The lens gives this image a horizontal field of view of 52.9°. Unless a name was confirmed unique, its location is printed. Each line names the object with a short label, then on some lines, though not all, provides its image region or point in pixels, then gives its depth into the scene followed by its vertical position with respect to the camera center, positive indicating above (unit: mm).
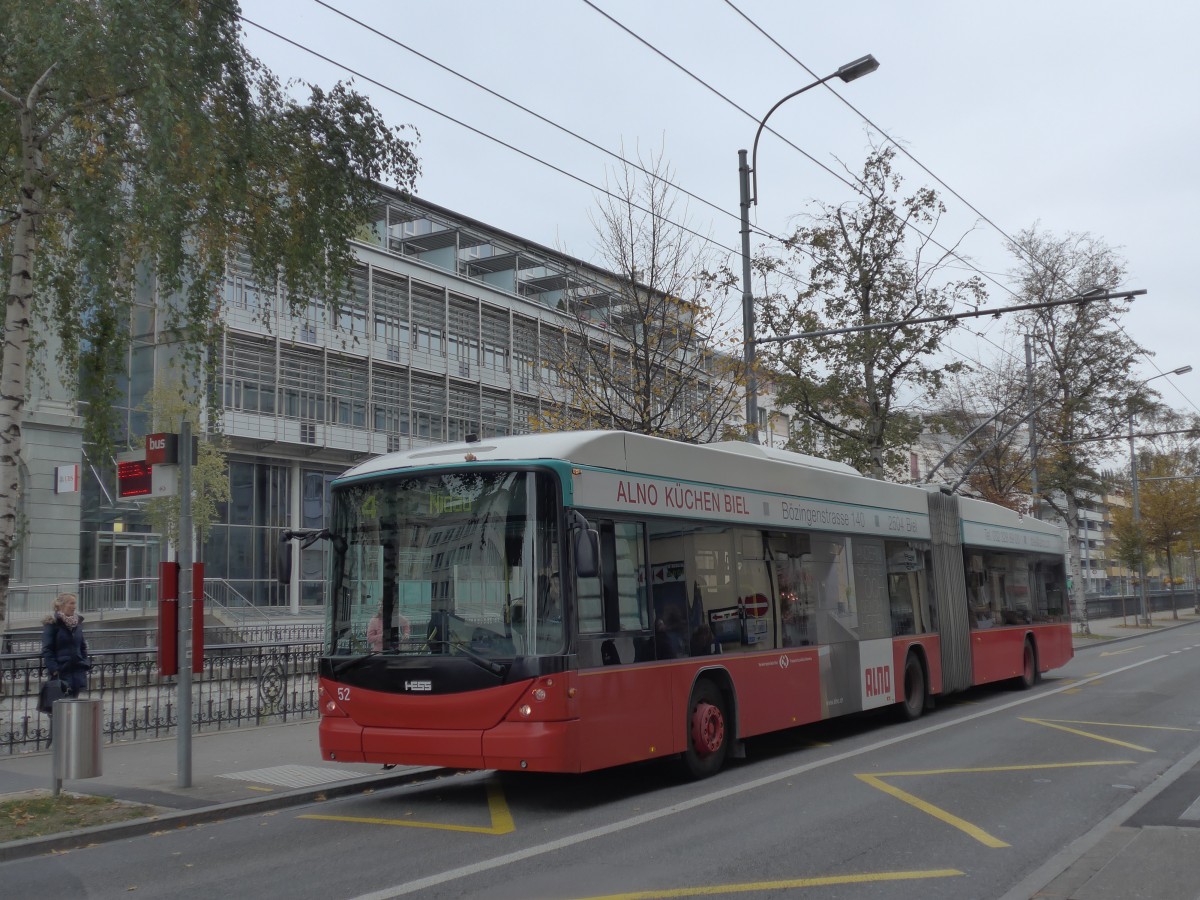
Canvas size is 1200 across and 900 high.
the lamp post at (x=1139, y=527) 51759 +3018
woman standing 13195 -88
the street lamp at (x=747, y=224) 17219 +6109
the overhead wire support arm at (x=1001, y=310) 17797 +4405
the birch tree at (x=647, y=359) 19281 +4204
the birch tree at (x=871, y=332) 26250 +5929
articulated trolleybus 9273 +103
